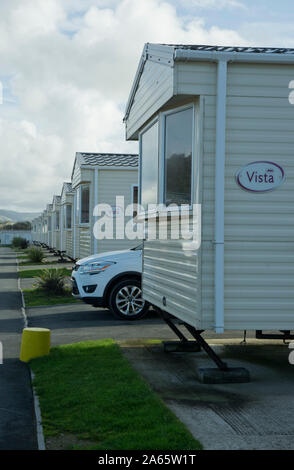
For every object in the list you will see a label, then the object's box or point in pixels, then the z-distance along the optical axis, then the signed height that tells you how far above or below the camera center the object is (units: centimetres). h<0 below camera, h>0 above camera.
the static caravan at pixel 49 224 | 4559 +48
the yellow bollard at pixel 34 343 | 823 -150
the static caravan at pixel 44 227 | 5427 +33
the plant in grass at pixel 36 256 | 3322 -136
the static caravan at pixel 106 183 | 1925 +152
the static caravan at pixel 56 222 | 3732 +58
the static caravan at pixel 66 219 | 2851 +59
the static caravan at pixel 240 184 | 661 +52
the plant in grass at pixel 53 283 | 1614 -136
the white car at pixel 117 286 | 1166 -102
